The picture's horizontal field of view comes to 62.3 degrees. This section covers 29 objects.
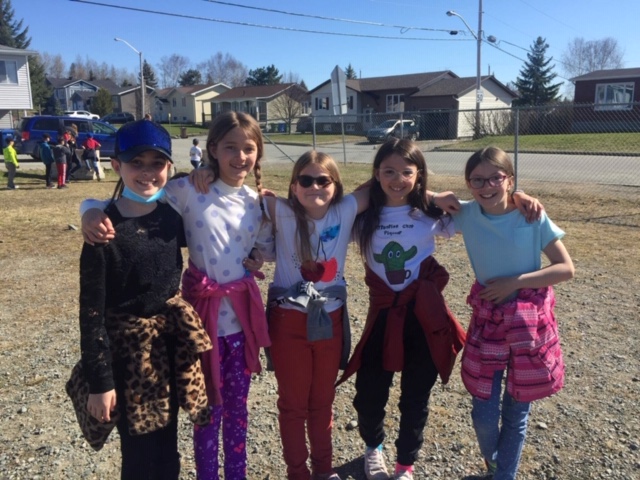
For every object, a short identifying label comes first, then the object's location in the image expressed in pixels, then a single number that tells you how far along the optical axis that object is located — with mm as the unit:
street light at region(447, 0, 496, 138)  30236
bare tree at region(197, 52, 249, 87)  96438
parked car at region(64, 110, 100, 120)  48106
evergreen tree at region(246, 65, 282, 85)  75500
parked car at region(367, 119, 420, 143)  30962
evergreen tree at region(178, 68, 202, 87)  90000
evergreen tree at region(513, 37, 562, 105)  47062
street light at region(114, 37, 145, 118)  33938
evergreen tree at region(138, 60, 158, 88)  85188
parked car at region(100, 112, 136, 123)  52219
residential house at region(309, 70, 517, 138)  36156
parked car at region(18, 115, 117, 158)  20828
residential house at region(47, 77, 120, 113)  76625
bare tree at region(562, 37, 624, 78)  72062
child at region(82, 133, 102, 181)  15633
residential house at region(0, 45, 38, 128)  34844
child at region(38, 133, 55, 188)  13969
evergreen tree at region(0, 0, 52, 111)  61375
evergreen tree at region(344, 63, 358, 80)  84919
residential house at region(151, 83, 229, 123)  65312
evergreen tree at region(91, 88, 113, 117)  60188
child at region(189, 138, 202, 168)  16094
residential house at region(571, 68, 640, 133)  30188
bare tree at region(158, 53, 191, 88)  91438
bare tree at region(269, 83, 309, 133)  55312
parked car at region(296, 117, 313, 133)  49347
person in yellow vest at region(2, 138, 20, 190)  13581
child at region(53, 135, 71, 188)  13711
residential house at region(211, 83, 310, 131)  56062
